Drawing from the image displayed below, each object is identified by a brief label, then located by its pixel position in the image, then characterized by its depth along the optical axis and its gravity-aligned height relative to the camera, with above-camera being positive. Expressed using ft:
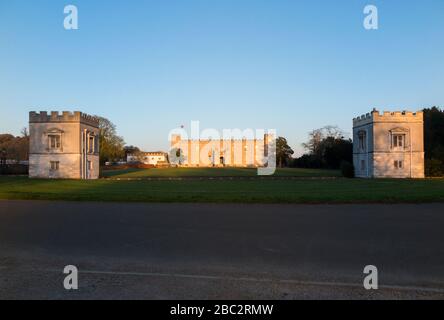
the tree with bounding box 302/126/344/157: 305.24 +21.07
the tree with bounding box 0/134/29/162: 248.32 +9.27
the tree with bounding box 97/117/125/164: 245.65 +14.70
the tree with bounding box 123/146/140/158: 438.07 +16.44
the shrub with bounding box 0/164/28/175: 182.29 -2.22
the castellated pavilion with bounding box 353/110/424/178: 163.73 +8.30
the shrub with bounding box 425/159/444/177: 162.09 -1.77
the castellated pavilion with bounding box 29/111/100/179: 155.63 +7.34
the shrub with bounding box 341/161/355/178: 169.89 -2.67
